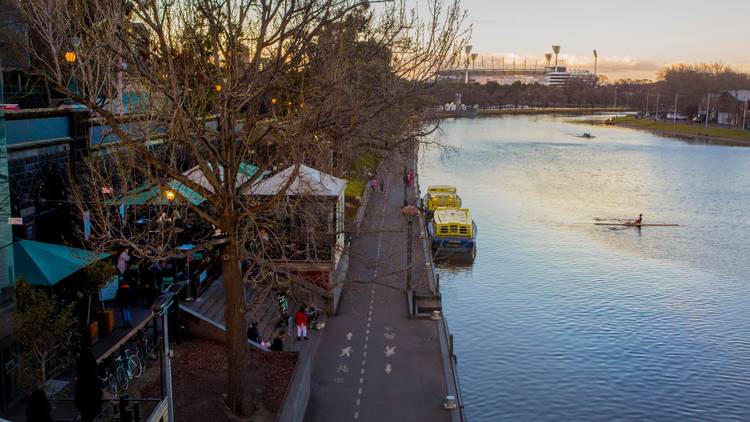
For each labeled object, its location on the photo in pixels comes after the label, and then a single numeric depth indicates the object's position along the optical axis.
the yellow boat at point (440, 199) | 47.36
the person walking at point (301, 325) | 22.20
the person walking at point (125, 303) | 17.38
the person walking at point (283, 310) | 21.81
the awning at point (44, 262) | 15.70
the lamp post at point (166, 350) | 11.96
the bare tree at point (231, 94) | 12.74
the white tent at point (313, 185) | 22.09
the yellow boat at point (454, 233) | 38.44
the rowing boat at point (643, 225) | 47.28
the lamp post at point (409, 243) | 26.53
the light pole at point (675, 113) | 164.48
